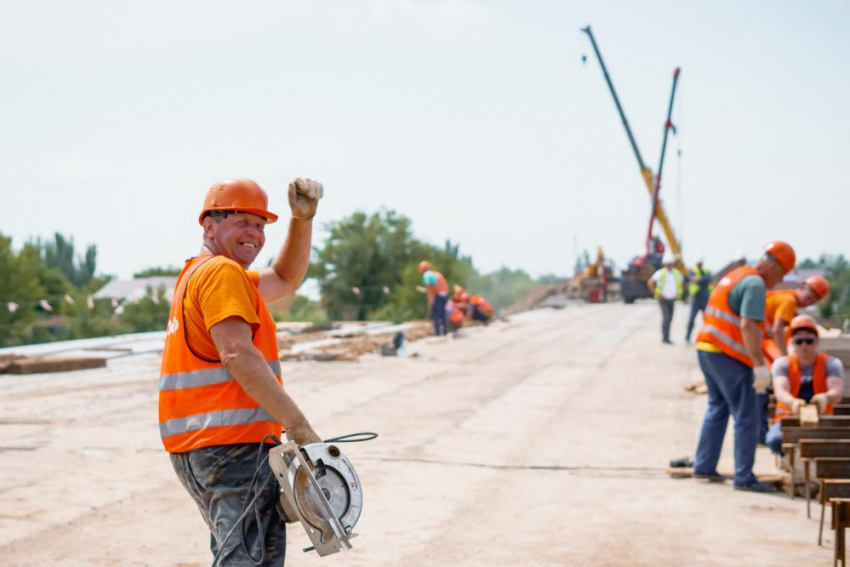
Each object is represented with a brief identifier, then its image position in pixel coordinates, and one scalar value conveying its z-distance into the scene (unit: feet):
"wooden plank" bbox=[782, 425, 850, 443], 23.89
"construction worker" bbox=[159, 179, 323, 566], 12.13
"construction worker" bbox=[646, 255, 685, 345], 71.31
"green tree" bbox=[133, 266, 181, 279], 393.99
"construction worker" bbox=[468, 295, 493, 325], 100.89
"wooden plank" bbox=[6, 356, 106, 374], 55.11
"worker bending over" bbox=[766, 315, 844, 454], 26.68
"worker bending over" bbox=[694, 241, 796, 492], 26.40
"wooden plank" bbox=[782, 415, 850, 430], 25.14
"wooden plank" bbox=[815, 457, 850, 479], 20.79
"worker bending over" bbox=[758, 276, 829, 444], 30.19
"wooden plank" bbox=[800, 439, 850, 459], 22.13
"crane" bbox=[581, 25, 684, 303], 172.45
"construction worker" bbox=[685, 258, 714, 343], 70.90
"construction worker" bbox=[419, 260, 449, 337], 78.02
